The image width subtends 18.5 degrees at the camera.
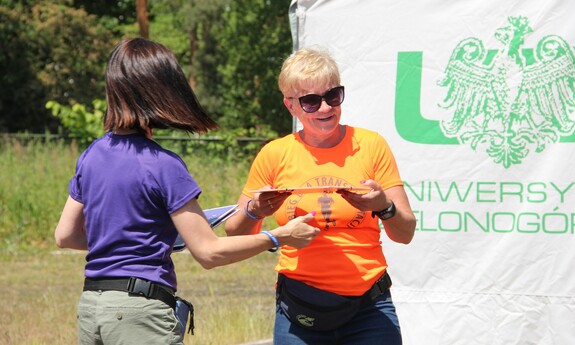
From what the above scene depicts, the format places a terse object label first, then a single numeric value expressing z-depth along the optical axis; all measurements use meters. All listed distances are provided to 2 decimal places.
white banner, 10.21
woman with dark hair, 5.55
